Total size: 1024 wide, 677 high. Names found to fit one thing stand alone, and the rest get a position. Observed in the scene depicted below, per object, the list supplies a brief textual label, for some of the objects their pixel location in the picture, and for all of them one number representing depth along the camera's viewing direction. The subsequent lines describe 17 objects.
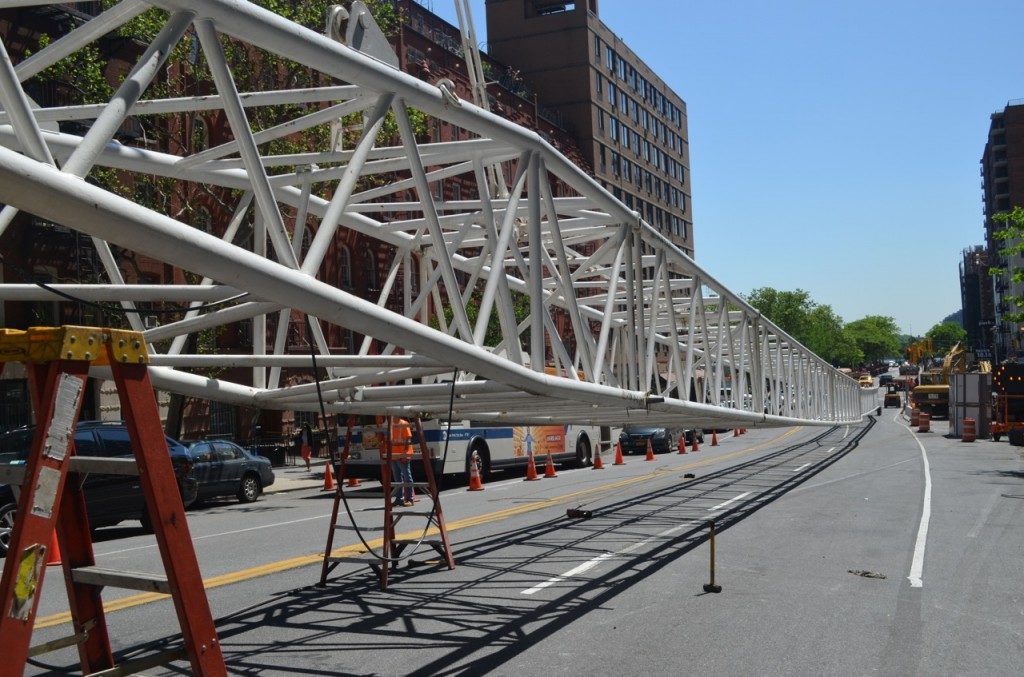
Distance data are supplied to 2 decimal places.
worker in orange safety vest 12.06
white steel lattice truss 4.40
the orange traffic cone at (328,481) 23.58
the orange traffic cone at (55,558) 12.89
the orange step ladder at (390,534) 10.74
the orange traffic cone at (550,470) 26.25
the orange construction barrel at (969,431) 36.81
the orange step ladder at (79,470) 3.54
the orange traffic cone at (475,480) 22.97
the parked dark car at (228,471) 20.59
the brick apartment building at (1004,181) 125.50
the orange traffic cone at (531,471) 25.48
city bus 23.59
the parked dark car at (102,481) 14.42
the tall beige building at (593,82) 75.94
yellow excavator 53.28
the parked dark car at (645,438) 36.56
